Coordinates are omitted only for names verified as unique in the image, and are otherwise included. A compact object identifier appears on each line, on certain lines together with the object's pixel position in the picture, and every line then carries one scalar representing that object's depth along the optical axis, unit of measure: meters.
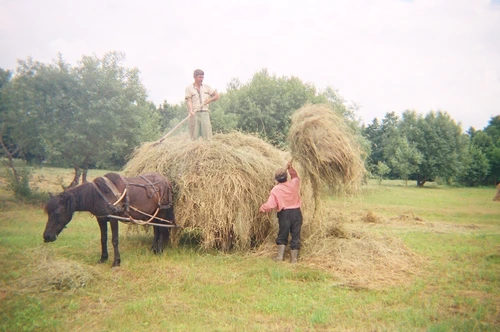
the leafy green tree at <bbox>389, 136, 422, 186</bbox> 33.56
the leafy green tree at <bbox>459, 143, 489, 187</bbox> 37.75
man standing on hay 8.52
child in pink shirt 6.76
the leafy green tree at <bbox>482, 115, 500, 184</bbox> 38.56
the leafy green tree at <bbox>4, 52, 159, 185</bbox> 12.70
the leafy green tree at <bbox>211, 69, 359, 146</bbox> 19.84
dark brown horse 5.82
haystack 6.91
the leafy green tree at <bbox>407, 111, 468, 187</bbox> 35.50
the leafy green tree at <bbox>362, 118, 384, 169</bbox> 42.47
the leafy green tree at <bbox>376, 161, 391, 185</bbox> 26.47
